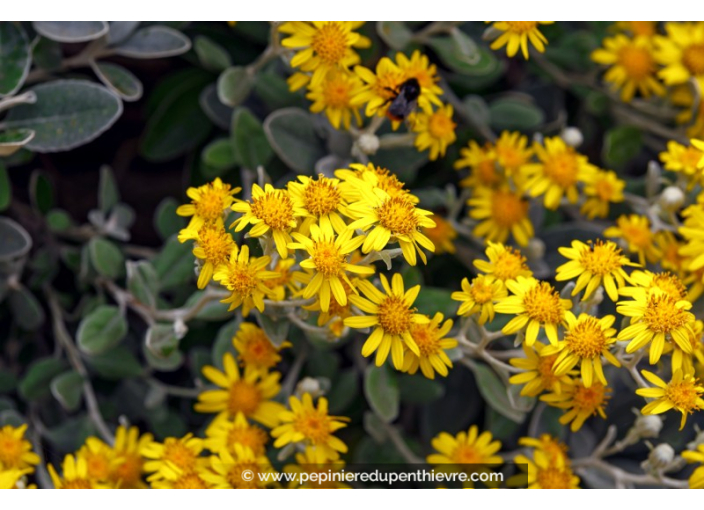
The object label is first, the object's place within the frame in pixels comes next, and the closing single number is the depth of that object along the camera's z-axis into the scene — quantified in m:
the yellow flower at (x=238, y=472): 2.13
